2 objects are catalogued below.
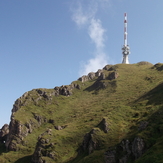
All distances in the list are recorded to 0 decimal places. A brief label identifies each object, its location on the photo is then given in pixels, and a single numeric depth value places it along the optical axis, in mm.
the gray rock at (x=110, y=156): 64000
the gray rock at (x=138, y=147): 59522
